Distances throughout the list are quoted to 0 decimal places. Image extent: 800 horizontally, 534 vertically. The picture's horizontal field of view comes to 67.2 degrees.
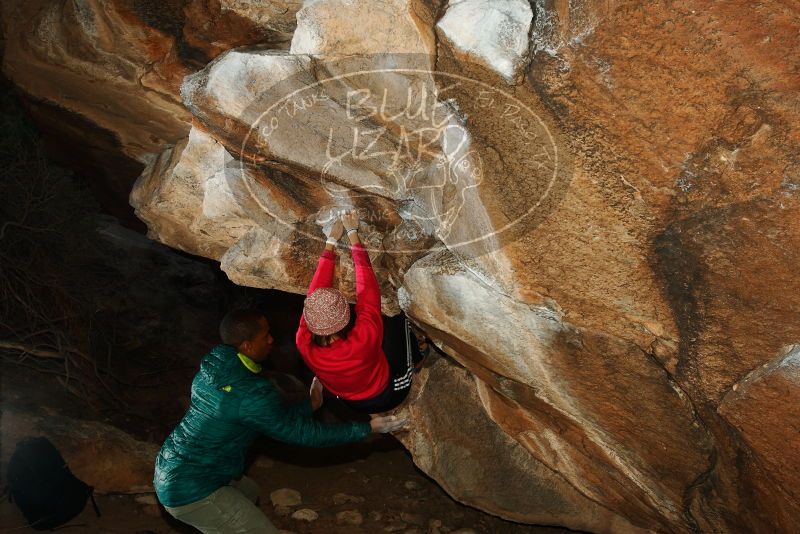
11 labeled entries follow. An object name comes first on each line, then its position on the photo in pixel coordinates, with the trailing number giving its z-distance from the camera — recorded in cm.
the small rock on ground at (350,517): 428
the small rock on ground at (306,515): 432
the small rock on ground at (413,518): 430
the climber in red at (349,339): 268
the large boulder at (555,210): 180
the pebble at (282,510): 440
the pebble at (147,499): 450
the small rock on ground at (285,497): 448
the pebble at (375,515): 432
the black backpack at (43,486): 399
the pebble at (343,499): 450
